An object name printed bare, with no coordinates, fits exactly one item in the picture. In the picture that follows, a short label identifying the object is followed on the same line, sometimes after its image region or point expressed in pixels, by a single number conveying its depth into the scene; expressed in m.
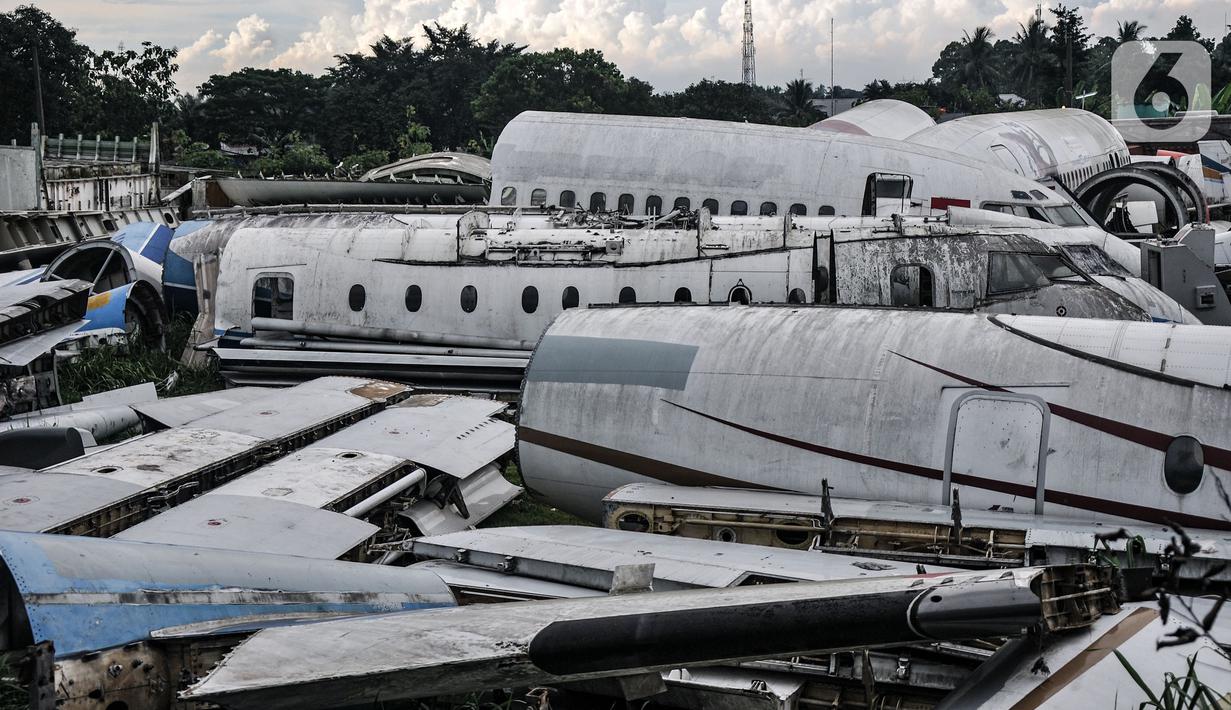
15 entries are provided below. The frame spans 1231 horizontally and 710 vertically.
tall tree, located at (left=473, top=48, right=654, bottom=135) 76.19
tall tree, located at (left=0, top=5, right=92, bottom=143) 69.56
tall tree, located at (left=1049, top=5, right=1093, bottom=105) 91.44
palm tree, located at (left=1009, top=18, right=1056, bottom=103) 105.40
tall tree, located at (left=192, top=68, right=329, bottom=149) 78.81
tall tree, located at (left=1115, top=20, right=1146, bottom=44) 116.69
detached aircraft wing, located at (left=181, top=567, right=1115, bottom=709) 6.40
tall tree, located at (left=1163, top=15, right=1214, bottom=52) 97.94
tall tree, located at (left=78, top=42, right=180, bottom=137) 68.56
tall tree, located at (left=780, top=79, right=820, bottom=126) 105.12
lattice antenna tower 118.06
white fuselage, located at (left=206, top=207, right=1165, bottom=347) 17.06
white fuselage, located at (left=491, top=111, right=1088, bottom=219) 24.56
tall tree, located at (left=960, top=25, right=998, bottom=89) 121.75
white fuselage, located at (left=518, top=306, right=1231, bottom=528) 9.79
